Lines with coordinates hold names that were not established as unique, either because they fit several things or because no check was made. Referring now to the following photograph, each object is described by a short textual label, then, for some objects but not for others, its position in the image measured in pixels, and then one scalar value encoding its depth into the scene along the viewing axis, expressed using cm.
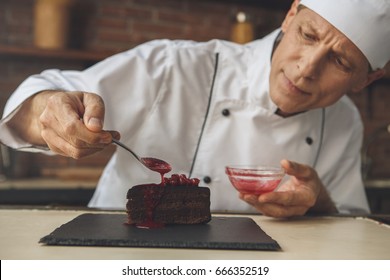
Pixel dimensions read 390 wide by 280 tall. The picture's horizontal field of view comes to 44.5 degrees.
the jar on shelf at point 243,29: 309
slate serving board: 90
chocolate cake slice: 111
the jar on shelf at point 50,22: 274
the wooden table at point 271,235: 85
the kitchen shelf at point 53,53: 271
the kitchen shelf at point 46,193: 240
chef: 140
